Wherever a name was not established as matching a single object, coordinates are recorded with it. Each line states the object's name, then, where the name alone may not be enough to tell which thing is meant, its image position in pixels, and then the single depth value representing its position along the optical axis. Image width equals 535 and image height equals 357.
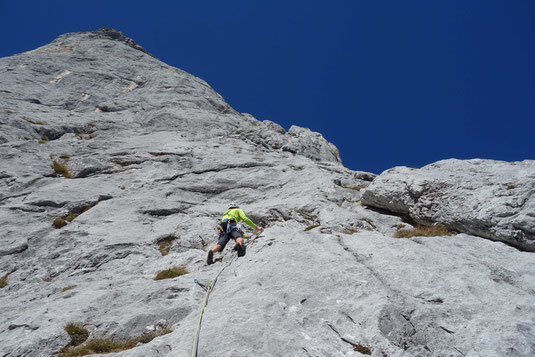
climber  13.58
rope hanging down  7.97
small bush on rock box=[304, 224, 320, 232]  14.37
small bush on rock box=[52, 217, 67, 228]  17.97
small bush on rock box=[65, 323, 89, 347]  9.52
